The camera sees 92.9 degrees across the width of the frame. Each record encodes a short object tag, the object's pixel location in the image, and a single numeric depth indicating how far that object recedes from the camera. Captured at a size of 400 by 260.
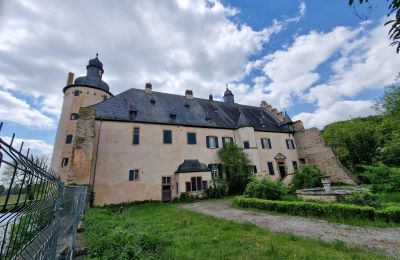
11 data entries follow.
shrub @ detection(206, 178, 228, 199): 17.73
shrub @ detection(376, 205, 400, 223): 7.44
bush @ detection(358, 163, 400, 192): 11.66
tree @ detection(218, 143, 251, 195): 19.45
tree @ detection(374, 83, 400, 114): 22.05
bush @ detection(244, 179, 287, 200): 12.72
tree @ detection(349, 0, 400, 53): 2.14
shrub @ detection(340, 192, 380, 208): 9.19
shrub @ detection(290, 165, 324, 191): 16.84
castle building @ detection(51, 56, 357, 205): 15.78
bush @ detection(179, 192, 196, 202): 16.56
